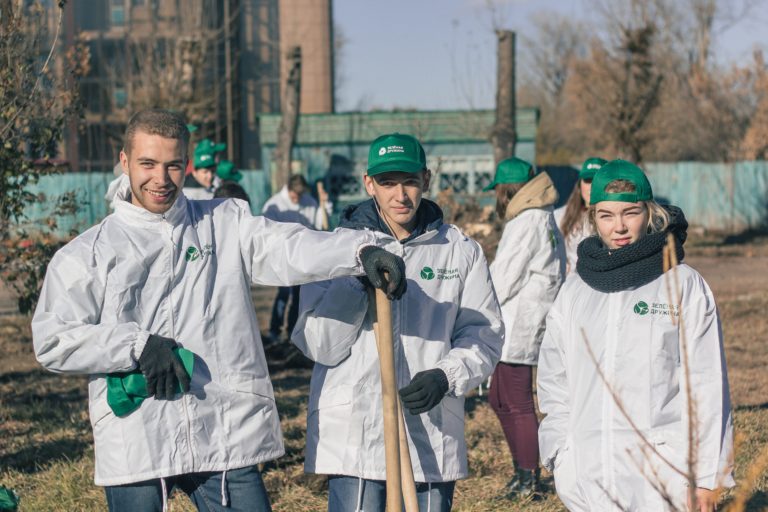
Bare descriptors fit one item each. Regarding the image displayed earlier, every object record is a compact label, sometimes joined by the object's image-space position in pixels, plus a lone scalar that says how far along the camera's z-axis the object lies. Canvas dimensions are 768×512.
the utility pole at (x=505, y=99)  17.66
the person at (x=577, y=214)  6.65
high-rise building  26.66
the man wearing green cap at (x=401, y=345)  3.55
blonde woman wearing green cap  3.34
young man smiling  3.26
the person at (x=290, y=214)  11.00
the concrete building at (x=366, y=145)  24.47
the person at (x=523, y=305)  5.94
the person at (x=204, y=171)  9.15
